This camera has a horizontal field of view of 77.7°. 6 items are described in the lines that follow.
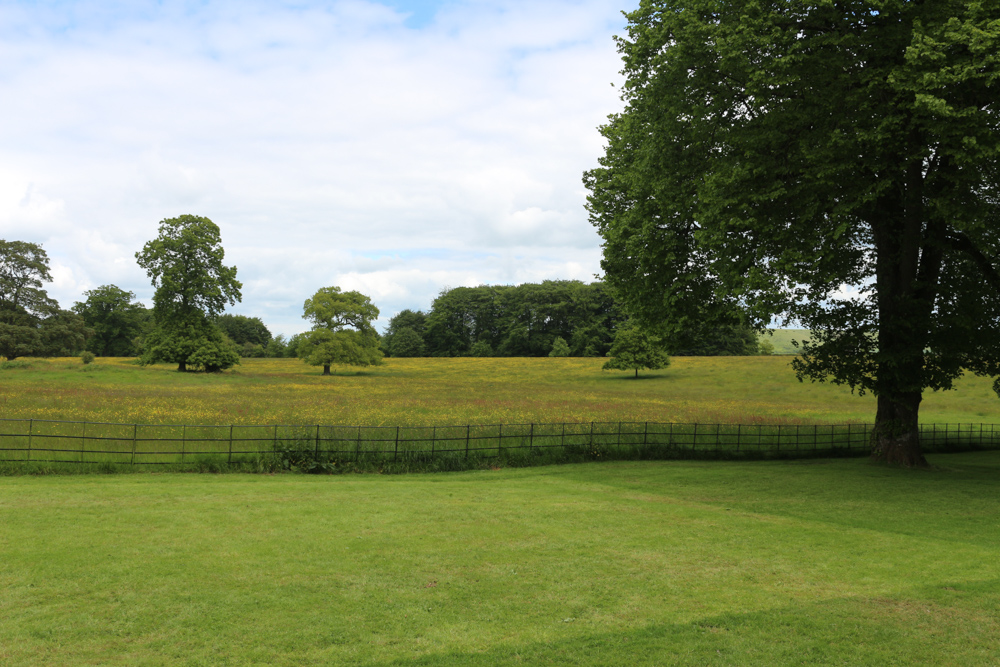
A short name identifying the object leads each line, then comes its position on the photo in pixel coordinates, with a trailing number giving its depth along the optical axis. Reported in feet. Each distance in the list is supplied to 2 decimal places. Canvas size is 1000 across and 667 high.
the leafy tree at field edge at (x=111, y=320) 342.44
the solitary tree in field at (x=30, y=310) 192.34
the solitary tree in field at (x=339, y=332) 243.81
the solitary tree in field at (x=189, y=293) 202.39
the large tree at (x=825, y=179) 54.90
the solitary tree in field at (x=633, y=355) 249.96
